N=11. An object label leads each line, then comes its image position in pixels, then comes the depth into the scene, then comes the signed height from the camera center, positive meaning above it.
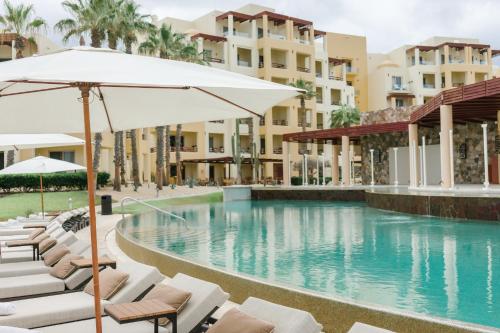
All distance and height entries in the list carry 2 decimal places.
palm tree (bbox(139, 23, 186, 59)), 39.31 +8.50
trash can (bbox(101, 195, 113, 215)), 22.80 -1.63
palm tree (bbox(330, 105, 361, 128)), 57.28 +4.31
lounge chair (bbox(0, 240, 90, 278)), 8.29 -1.52
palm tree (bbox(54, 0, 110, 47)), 31.84 +8.46
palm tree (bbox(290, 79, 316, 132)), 51.29 +6.22
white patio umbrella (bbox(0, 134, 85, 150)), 10.32 +0.54
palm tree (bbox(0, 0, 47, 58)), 35.81 +9.55
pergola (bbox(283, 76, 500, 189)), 18.69 +1.73
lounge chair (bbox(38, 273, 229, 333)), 5.05 -1.42
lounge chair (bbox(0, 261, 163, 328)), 5.56 -1.48
